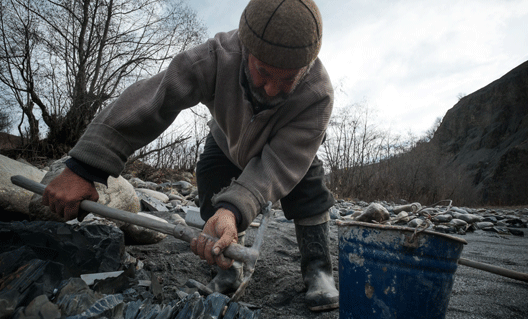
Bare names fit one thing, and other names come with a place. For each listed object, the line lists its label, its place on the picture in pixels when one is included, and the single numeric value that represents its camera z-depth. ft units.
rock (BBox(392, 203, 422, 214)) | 19.38
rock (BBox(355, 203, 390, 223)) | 13.47
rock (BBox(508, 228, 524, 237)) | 14.67
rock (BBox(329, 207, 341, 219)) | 17.06
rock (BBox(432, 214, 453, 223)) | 16.43
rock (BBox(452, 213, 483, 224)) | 16.52
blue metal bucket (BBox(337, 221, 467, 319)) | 3.76
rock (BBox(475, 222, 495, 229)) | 15.52
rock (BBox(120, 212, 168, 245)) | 7.49
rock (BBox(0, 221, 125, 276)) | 5.18
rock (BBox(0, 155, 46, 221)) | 7.59
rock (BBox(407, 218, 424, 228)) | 12.52
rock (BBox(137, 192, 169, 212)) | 12.82
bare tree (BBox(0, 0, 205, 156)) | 25.11
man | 4.04
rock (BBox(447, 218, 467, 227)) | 15.03
